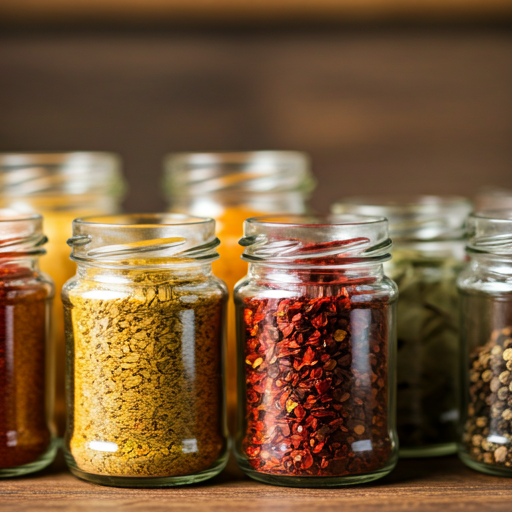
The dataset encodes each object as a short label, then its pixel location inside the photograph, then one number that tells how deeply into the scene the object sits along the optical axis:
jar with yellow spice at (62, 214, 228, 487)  0.51
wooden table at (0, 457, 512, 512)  0.50
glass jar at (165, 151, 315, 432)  0.60
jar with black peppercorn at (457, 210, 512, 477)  0.52
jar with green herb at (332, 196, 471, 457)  0.56
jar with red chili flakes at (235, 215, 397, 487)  0.51
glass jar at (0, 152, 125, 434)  0.60
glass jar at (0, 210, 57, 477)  0.53
